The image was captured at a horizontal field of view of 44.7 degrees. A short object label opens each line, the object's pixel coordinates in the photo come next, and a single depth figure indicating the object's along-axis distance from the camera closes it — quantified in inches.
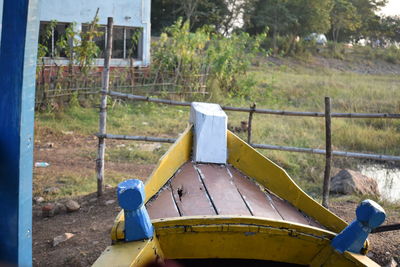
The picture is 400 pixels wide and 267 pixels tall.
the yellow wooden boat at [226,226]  74.5
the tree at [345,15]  1062.4
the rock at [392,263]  143.5
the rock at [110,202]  193.6
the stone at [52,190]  211.3
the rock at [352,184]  227.8
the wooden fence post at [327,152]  184.1
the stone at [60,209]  186.5
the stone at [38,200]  200.4
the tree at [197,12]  923.8
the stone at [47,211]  183.6
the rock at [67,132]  314.5
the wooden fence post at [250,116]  204.4
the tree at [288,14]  1007.0
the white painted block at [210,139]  120.5
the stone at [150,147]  296.1
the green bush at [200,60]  446.3
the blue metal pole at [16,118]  55.7
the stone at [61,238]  158.6
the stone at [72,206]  186.5
